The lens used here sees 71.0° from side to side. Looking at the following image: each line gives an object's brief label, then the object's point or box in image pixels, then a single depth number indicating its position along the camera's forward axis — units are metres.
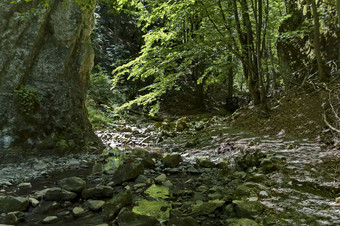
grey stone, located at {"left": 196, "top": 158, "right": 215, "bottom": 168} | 4.80
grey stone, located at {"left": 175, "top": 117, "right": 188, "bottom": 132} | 9.88
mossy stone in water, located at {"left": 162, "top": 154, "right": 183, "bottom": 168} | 4.93
